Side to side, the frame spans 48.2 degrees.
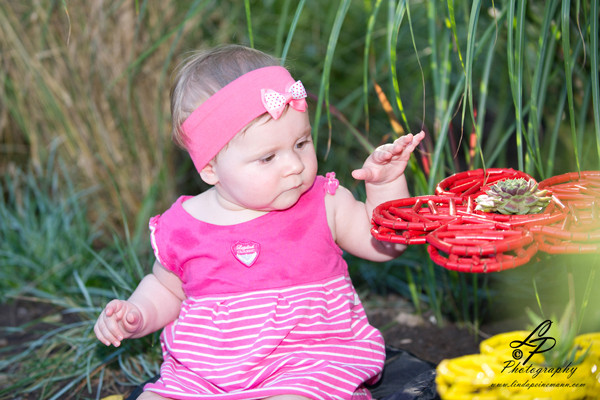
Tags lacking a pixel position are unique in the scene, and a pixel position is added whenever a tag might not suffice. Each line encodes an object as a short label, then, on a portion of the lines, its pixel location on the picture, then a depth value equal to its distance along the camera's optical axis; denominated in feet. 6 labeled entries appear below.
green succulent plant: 4.45
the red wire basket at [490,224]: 3.89
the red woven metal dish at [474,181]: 5.11
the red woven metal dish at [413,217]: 4.35
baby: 5.29
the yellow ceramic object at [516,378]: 3.78
